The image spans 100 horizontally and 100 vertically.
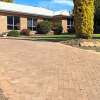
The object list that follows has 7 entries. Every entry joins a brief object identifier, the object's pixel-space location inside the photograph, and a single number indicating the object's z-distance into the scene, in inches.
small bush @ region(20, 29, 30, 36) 602.8
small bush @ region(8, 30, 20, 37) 554.5
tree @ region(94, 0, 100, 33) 592.0
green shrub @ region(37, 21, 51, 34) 642.9
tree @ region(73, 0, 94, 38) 341.3
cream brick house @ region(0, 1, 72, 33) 596.5
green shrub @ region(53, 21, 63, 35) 674.9
